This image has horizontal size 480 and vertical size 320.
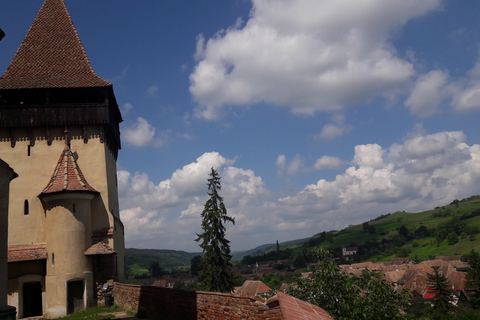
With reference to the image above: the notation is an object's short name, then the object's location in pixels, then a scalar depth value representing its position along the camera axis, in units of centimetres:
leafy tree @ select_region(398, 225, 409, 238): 17471
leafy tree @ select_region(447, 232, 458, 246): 14112
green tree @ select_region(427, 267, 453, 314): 4544
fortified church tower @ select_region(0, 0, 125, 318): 2042
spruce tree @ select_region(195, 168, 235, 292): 3347
